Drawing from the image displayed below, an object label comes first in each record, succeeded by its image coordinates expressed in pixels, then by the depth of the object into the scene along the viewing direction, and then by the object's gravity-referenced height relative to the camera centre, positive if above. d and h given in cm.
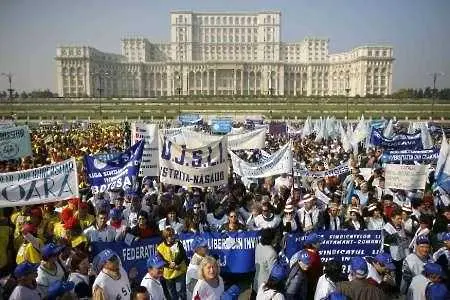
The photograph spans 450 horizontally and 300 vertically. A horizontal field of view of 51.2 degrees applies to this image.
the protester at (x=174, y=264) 554 -200
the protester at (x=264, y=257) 557 -192
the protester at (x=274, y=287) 411 -170
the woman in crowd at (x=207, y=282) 434 -174
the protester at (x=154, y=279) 454 -179
